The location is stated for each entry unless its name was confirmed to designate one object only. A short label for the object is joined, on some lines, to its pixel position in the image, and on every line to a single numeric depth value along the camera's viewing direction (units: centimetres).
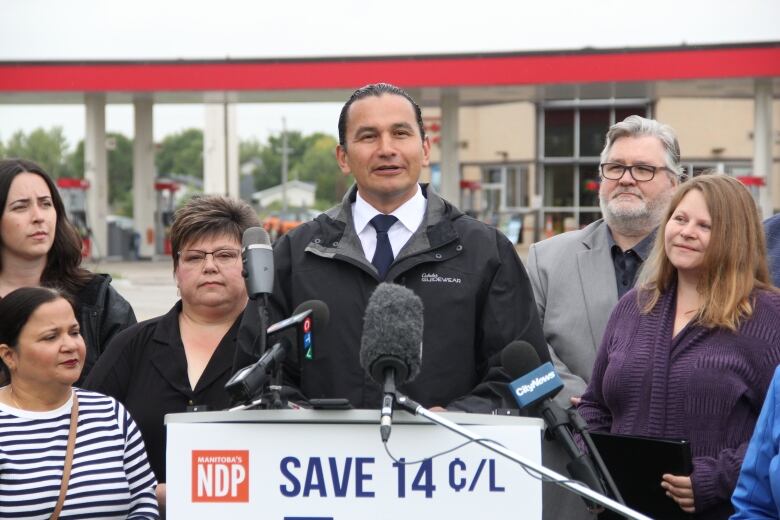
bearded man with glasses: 490
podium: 303
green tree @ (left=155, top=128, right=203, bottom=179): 12850
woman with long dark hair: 489
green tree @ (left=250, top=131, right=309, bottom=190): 13562
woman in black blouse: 446
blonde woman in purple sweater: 377
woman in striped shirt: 379
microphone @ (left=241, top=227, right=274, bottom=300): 324
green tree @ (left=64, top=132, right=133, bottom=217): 11825
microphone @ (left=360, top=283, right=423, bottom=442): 277
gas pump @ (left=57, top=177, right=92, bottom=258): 3244
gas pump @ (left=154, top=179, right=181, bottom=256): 3672
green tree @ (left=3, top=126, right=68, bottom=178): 12900
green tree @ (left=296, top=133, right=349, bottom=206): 11569
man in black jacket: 389
